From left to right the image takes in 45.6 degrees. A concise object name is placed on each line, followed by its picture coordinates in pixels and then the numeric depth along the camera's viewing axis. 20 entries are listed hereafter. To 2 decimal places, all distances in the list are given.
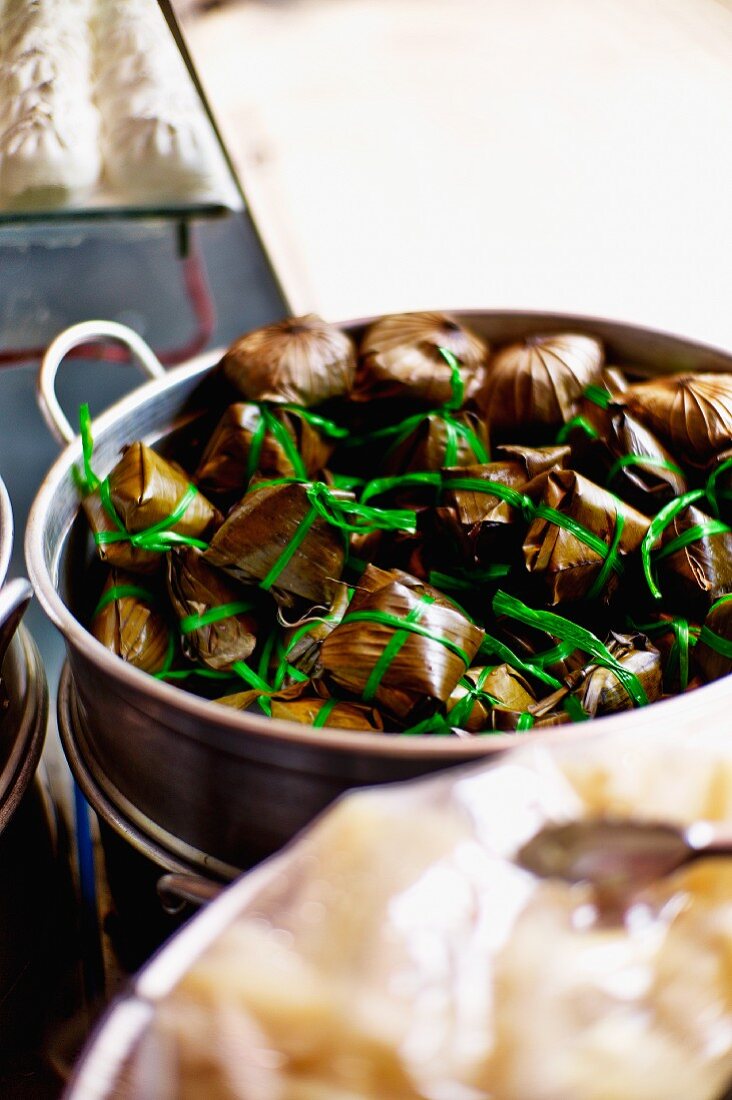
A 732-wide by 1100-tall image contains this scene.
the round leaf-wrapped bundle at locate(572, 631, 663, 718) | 0.81
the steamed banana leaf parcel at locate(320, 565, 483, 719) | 0.79
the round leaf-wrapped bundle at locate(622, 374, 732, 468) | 0.99
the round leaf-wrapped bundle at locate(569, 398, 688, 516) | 0.97
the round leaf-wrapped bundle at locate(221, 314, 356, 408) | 1.07
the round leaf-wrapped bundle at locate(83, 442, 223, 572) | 0.94
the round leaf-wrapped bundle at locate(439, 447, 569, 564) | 0.92
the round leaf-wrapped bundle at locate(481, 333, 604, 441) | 1.07
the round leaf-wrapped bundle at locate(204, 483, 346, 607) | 0.90
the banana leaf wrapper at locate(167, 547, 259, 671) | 0.90
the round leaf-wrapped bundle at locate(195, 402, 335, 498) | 1.02
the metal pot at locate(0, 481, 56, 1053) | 0.87
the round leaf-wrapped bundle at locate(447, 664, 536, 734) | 0.80
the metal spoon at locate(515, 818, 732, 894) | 0.39
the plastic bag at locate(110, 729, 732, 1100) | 0.35
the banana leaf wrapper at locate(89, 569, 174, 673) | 0.91
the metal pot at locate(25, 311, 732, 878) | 0.62
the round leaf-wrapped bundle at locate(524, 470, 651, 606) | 0.87
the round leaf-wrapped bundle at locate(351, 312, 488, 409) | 1.09
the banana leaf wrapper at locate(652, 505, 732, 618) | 0.89
